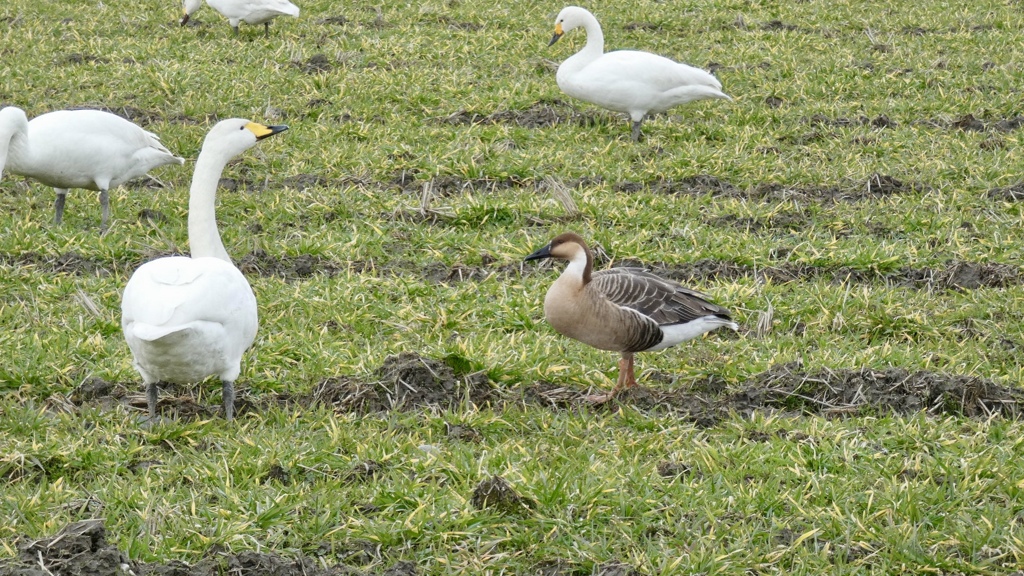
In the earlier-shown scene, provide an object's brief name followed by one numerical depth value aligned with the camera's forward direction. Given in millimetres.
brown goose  11461
